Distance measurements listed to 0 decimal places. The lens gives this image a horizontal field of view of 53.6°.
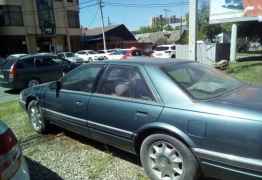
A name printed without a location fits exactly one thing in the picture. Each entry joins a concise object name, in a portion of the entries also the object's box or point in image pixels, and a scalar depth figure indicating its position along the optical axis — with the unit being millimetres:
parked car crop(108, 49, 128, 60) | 26078
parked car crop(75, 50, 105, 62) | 27953
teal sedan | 2494
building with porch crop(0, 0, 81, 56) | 30422
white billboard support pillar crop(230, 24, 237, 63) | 19280
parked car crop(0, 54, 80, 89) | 10016
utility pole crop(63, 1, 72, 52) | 35438
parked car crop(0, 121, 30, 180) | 2174
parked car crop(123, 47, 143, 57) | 26750
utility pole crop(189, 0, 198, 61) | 9089
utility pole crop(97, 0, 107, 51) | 33222
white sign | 17281
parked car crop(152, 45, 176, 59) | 25811
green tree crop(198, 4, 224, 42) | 46291
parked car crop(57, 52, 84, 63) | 25331
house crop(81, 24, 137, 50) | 42125
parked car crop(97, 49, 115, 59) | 27225
